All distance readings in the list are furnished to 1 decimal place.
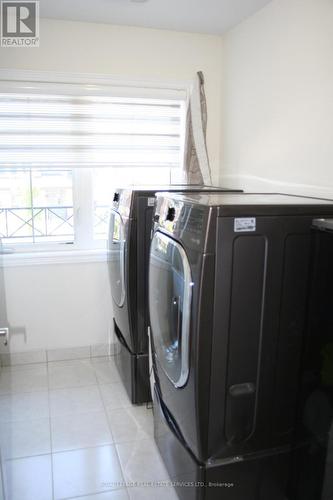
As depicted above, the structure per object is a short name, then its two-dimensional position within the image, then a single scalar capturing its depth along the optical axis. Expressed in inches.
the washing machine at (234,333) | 52.2
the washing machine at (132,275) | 85.1
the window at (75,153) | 105.1
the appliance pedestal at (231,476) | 59.0
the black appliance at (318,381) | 53.8
